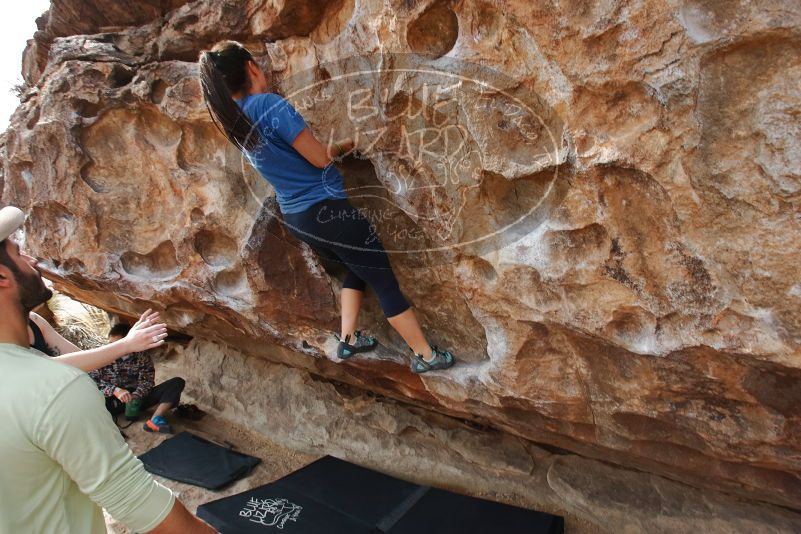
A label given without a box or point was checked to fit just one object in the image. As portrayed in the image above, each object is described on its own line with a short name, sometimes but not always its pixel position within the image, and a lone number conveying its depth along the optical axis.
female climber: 1.88
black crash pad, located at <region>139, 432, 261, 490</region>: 3.16
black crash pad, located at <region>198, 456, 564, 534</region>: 2.46
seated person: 3.86
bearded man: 1.06
